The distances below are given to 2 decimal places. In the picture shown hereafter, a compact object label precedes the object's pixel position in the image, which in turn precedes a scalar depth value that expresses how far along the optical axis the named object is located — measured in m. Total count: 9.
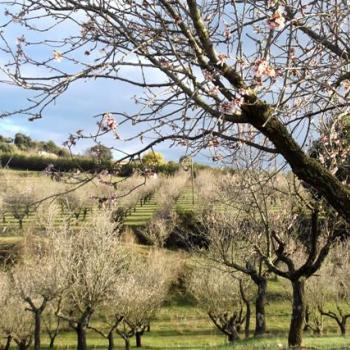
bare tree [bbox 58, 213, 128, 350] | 24.77
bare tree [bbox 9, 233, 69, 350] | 24.97
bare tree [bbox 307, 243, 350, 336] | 32.14
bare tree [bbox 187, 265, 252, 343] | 31.09
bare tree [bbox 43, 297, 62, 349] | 30.23
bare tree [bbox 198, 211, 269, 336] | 20.50
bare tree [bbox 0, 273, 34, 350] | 29.31
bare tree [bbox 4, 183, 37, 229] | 49.96
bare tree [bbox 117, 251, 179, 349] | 30.66
